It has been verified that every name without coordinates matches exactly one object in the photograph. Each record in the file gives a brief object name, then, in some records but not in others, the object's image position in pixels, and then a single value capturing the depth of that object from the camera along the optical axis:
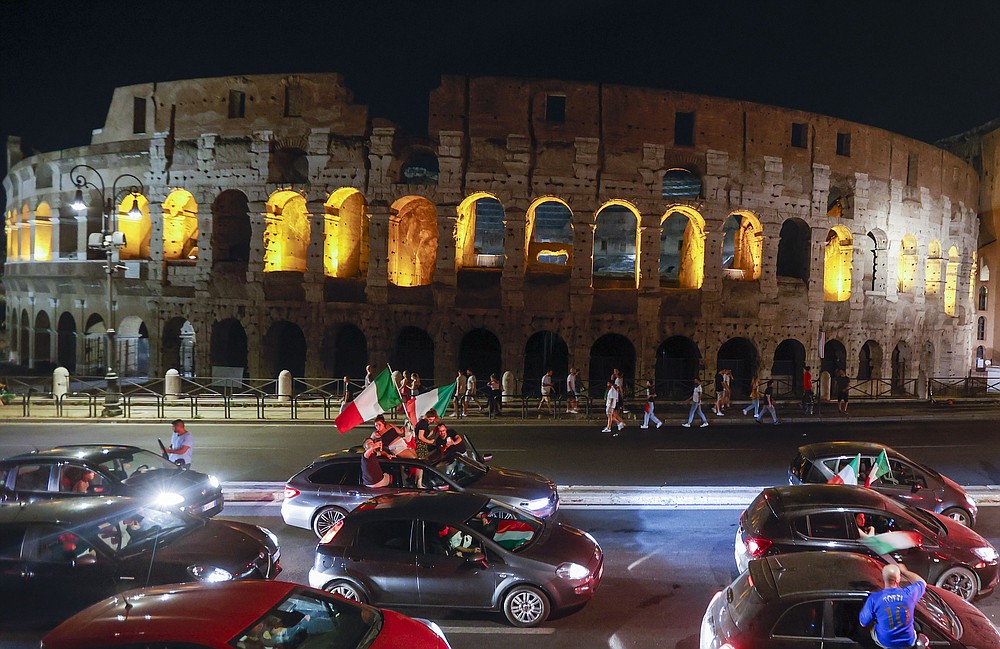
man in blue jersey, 5.09
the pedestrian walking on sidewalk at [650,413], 20.64
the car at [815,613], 5.29
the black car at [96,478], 9.91
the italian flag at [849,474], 10.61
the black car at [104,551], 6.94
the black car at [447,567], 7.30
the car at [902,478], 10.41
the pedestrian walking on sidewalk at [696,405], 20.98
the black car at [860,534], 7.82
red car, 4.43
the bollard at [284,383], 24.69
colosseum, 27.05
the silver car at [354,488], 10.18
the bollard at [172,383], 25.11
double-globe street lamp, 21.73
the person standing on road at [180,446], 11.88
